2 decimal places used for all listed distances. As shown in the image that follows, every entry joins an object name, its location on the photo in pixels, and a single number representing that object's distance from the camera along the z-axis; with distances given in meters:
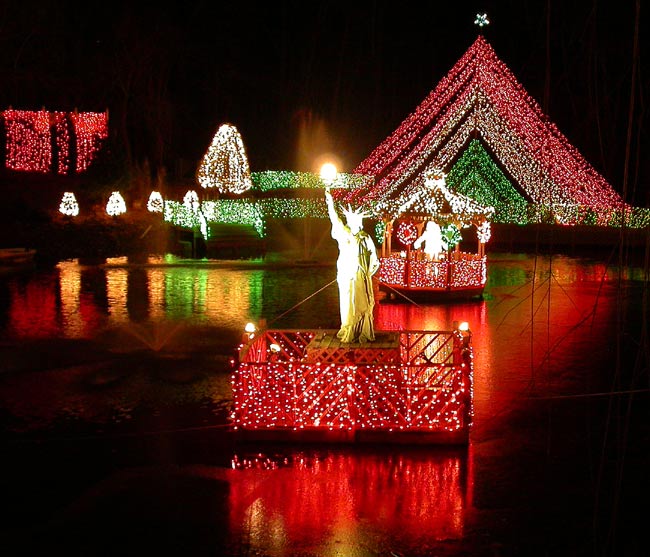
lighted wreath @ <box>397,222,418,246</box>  19.93
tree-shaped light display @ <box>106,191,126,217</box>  34.78
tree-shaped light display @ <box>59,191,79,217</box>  34.09
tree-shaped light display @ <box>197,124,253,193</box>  36.62
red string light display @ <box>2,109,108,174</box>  39.84
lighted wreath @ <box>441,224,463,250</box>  20.92
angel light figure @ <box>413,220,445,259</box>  19.28
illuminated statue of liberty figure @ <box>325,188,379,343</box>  9.44
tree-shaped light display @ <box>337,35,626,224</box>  28.39
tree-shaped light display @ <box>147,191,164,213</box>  35.56
